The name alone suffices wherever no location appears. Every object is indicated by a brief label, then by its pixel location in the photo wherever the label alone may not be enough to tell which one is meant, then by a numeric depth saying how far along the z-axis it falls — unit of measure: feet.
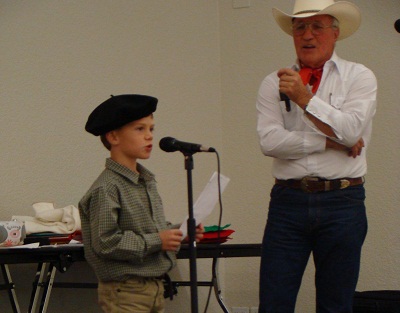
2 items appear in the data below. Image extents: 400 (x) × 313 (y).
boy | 15.53
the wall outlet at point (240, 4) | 28.57
